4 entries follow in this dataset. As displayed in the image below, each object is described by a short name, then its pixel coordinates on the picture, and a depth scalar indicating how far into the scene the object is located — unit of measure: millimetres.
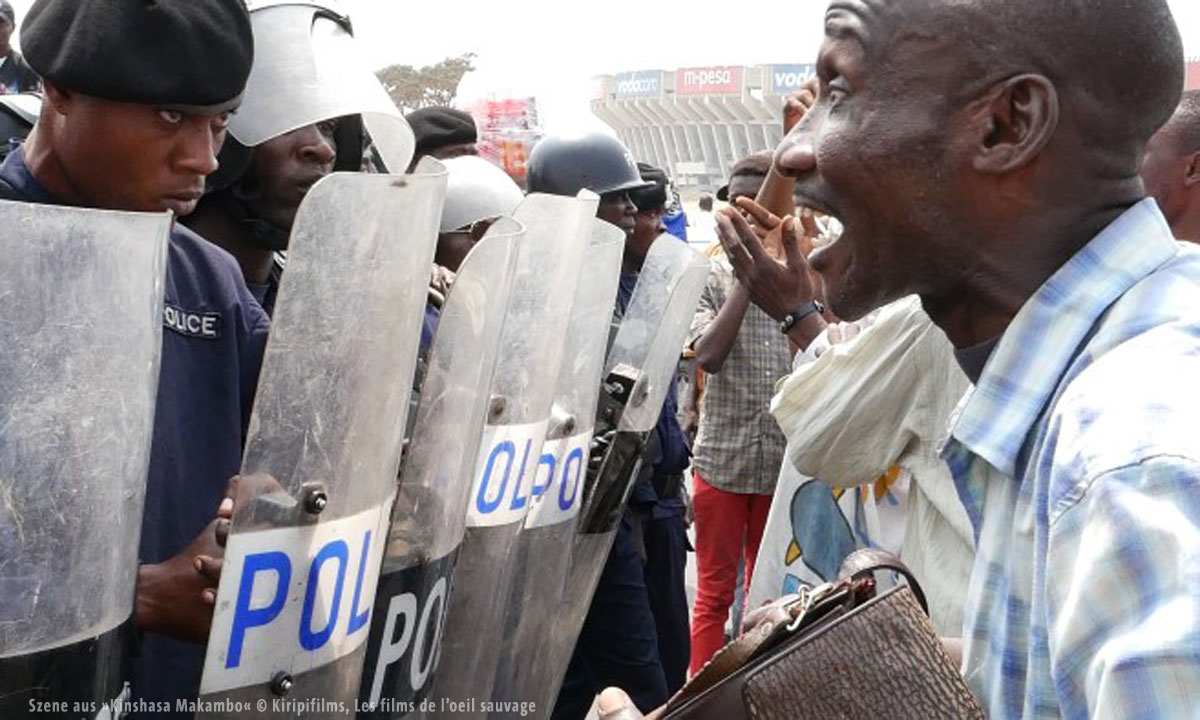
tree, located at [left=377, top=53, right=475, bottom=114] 30058
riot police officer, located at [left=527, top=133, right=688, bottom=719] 4410
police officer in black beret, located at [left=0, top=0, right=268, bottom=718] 2340
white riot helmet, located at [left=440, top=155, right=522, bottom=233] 4347
